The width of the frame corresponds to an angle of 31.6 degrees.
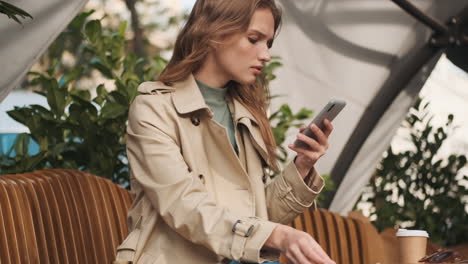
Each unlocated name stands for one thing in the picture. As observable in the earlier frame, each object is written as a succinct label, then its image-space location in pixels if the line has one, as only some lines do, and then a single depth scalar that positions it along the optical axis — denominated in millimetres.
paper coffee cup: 3145
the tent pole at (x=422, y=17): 6000
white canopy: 6223
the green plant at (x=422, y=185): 7129
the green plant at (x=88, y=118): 4180
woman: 2496
